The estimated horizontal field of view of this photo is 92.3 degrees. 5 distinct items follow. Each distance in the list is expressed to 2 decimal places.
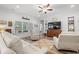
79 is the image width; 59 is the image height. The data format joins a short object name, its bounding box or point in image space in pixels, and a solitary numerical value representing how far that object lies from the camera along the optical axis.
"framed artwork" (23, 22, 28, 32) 3.17
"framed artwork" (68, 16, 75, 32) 3.10
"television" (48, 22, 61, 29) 3.24
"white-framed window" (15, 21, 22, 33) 3.15
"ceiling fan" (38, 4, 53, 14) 3.01
